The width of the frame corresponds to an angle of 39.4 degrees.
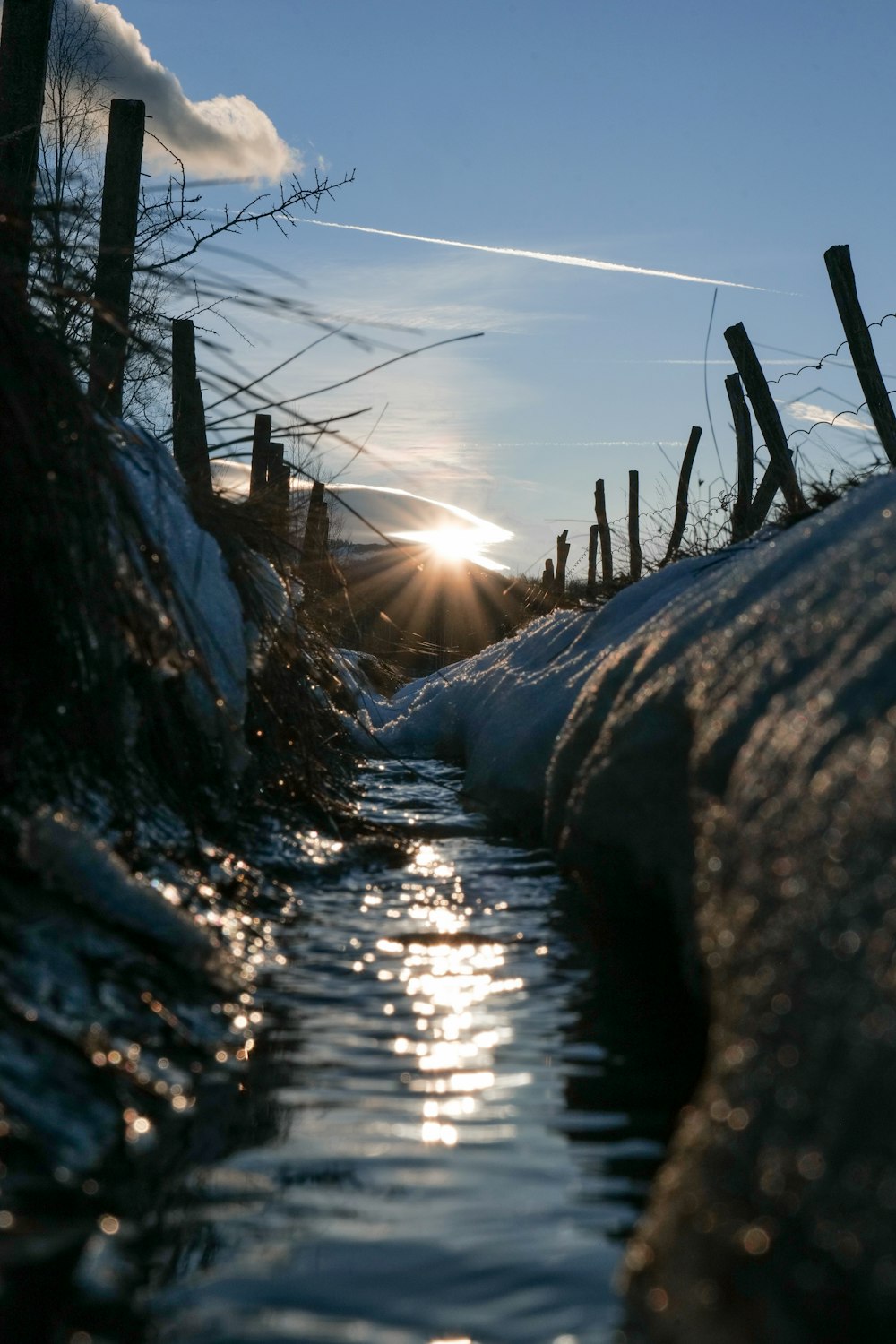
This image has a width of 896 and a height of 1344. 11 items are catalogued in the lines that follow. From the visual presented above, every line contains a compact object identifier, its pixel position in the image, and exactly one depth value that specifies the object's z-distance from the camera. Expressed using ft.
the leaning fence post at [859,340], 20.65
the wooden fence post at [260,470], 36.64
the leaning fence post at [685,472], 34.19
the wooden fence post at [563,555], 83.20
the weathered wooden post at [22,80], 17.42
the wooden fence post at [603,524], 64.49
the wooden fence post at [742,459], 25.85
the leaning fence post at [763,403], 23.70
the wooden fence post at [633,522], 45.81
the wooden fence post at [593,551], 68.90
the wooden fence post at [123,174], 21.98
